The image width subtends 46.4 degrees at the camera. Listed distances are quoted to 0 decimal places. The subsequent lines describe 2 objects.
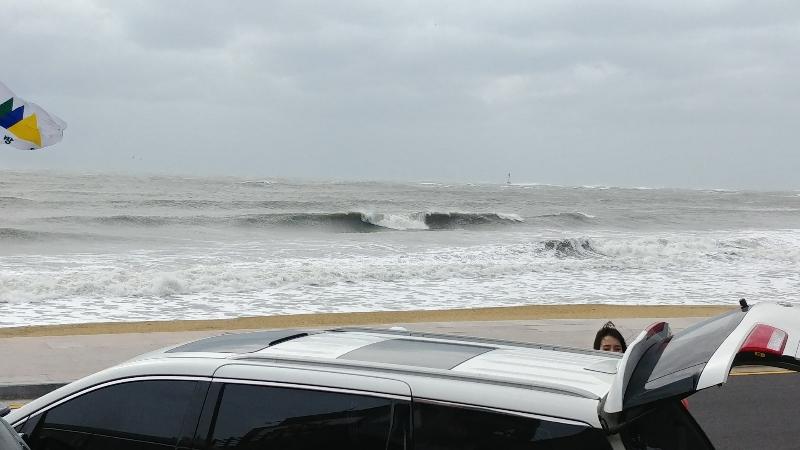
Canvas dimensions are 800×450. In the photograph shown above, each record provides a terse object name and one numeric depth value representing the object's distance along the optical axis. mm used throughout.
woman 5750
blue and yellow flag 13383
